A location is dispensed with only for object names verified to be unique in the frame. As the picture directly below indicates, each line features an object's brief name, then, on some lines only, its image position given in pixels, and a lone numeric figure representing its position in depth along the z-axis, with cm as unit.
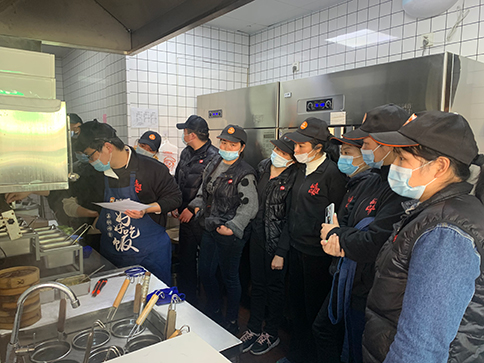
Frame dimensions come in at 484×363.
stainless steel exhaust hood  127
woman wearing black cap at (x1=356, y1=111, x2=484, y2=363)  95
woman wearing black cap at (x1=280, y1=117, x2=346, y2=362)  221
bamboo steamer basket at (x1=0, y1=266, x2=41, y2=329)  135
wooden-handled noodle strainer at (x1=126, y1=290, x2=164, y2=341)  128
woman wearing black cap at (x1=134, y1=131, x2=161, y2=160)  356
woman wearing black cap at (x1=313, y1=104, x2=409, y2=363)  153
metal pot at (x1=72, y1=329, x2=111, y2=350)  128
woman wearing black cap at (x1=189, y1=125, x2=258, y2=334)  257
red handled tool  163
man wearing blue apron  219
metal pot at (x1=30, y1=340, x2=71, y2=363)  122
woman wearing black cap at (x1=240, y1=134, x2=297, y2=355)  247
